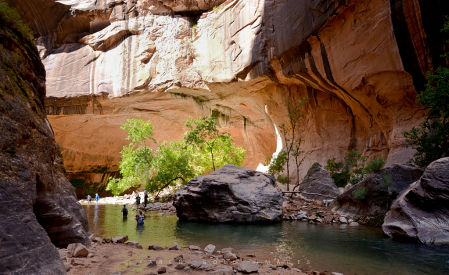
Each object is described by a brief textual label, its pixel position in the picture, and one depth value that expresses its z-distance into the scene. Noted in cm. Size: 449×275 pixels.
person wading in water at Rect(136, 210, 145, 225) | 1118
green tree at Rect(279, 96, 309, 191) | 1917
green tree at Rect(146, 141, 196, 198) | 1952
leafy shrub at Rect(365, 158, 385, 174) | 1142
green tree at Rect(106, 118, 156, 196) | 2194
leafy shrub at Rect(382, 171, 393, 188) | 1048
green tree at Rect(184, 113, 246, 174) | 2192
